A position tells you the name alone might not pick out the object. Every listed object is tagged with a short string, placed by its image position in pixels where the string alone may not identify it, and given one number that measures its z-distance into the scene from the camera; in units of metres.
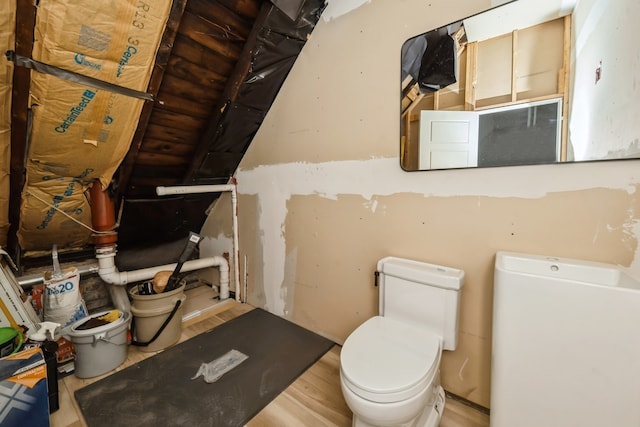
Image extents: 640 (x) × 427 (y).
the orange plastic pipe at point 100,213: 1.91
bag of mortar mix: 1.67
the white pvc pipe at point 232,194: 2.10
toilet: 0.93
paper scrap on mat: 1.56
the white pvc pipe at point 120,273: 1.96
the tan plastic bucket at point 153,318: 1.80
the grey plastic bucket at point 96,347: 1.53
